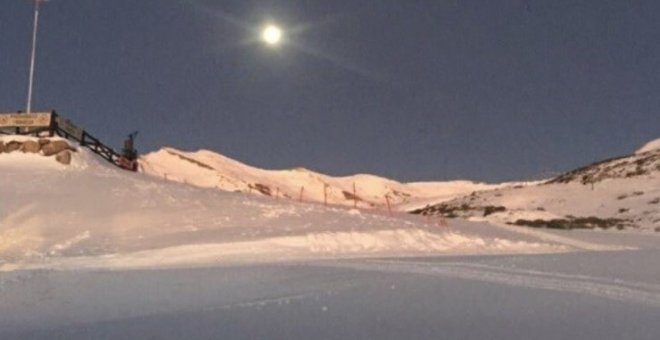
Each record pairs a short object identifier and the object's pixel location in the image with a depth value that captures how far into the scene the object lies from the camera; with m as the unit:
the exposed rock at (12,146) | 31.14
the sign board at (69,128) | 32.59
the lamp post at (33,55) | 35.81
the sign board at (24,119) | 32.22
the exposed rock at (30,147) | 31.11
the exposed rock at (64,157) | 30.81
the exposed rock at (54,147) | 31.14
